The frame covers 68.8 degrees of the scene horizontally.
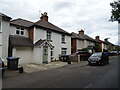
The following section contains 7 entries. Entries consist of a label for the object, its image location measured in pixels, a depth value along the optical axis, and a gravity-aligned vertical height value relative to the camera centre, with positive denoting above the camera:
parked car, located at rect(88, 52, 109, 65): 11.18 -1.52
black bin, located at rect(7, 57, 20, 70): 8.79 -1.56
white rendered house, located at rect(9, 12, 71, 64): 12.27 +0.76
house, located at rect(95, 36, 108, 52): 39.56 +1.62
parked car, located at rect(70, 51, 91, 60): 16.59 -1.34
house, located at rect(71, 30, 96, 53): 24.98 +1.30
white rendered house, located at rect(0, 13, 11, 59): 10.80 +1.69
